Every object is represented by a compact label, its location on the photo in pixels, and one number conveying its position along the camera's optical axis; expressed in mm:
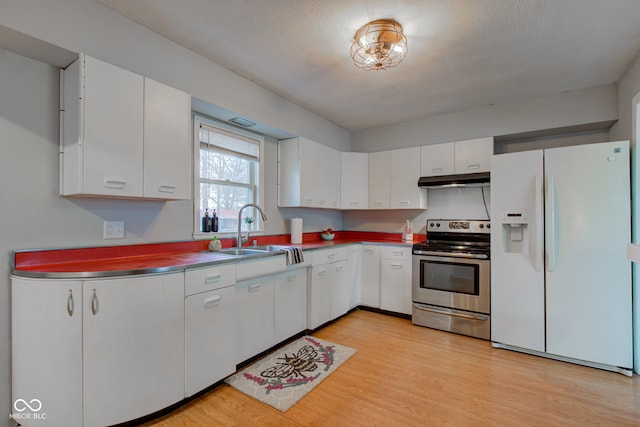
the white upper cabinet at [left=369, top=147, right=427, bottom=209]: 3725
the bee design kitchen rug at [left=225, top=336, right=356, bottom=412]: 1986
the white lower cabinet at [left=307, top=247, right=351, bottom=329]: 3035
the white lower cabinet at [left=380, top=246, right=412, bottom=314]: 3496
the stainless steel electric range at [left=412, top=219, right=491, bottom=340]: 2965
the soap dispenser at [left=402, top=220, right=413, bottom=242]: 3875
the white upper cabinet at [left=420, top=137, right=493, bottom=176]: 3326
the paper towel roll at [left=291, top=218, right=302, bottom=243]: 3516
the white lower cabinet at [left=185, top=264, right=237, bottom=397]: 1864
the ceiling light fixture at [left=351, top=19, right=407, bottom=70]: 1940
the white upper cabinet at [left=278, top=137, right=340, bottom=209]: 3357
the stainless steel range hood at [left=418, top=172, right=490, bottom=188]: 3227
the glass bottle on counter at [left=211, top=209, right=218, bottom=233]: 2689
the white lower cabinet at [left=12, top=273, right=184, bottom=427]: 1502
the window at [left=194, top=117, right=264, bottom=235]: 2682
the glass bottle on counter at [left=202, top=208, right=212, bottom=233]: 2648
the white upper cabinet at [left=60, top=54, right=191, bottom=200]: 1685
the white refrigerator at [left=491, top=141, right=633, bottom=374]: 2350
